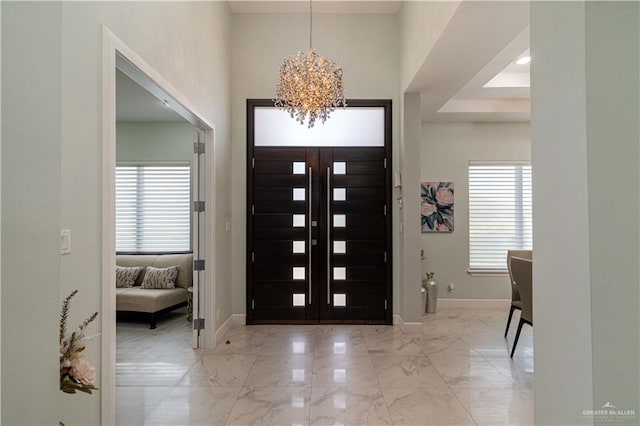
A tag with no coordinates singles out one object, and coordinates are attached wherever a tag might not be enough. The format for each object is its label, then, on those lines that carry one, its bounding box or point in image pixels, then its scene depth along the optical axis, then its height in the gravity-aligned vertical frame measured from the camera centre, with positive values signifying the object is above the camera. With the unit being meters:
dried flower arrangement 1.24 -0.55
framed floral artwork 5.75 +0.14
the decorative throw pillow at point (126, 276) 5.31 -0.92
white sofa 4.77 -1.08
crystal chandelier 3.49 +1.32
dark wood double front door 4.79 -0.25
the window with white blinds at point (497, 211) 5.81 +0.07
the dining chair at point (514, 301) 3.81 -0.96
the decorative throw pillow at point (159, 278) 5.19 -0.92
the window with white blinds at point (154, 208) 6.11 +0.14
